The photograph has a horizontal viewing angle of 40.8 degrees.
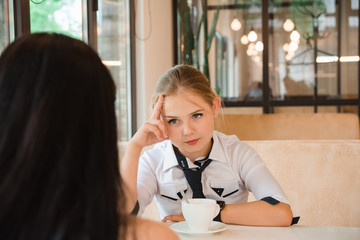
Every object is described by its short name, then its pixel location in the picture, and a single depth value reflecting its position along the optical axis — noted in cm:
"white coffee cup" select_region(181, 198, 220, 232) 113
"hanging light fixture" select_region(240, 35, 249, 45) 525
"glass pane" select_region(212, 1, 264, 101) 522
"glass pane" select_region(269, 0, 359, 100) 510
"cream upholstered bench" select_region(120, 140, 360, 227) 195
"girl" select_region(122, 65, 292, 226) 151
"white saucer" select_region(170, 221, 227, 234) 115
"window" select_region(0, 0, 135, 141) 230
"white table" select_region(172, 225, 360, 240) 111
